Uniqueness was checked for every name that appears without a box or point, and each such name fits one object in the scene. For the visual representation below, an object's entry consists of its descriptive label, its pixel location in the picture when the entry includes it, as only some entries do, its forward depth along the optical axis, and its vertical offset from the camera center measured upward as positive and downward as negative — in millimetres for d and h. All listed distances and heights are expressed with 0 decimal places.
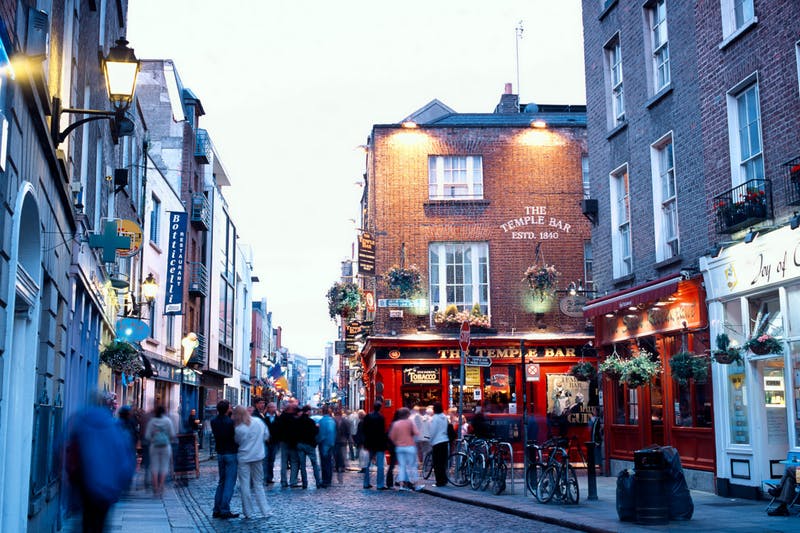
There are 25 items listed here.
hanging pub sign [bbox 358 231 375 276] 30953 +5216
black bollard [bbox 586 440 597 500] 15430 -964
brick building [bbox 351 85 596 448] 31047 +5376
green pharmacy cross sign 15828 +2911
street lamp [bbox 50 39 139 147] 9867 +3543
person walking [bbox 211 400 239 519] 14789 -673
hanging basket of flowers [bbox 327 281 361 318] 34188 +4149
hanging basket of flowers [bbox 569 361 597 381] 21844 +951
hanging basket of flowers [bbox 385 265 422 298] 30766 +4344
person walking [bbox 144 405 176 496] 18172 -505
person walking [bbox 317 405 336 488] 21250 -677
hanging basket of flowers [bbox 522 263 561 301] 30719 +4357
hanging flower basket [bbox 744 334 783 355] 14266 +998
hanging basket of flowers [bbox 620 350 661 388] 18656 +823
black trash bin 12719 -1031
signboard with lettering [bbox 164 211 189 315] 34156 +5764
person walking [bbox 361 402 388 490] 21086 -429
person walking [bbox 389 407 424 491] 19719 -696
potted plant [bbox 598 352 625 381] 19172 +927
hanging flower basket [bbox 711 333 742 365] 15422 +964
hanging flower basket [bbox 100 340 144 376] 20562 +1318
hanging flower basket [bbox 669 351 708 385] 16328 +765
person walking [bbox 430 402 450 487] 20312 -660
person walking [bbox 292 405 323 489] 20406 -570
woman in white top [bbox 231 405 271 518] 14477 -580
